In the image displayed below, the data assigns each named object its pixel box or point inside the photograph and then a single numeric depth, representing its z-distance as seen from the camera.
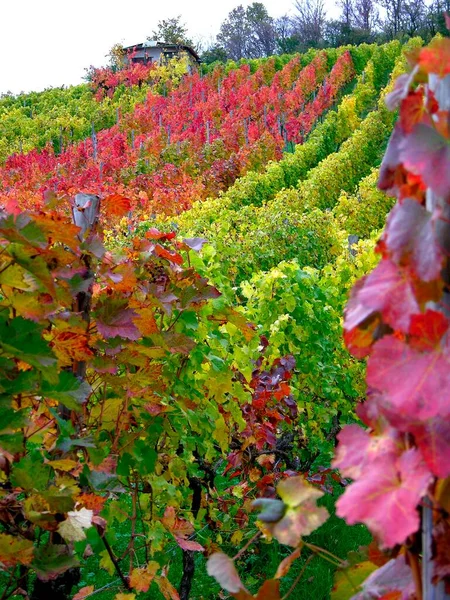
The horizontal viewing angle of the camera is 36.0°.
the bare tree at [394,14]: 50.83
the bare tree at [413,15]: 48.97
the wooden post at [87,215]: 1.70
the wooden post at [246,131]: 18.39
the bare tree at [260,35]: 57.31
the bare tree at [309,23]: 52.06
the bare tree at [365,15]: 56.03
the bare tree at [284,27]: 61.36
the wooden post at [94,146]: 19.31
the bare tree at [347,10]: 58.75
